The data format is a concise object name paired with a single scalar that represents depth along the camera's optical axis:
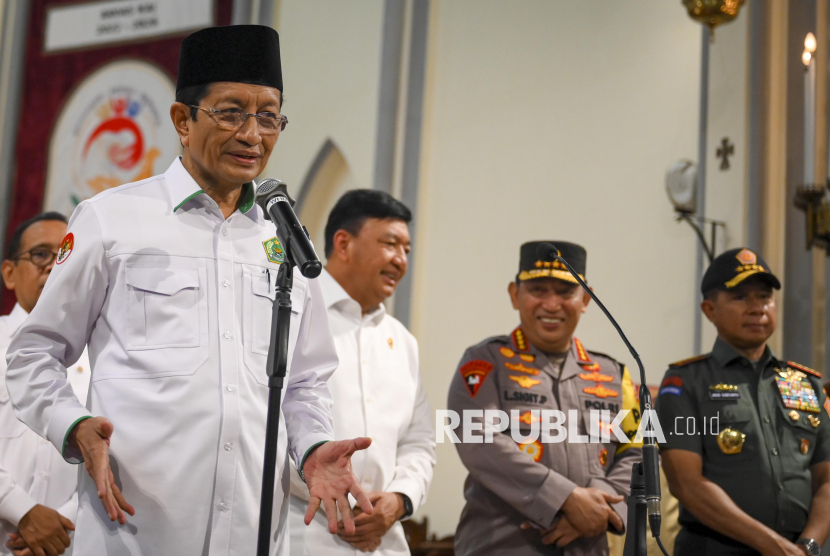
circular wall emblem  6.72
